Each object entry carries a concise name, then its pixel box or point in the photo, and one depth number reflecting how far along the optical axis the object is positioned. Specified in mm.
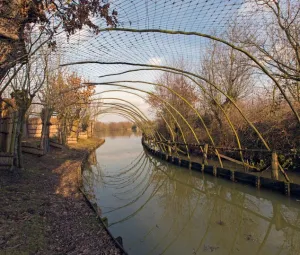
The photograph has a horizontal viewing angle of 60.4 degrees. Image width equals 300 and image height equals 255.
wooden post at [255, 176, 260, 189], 8239
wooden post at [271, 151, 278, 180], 7684
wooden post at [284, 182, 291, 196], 7169
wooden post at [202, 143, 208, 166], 11576
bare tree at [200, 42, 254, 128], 15898
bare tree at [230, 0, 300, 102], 10242
